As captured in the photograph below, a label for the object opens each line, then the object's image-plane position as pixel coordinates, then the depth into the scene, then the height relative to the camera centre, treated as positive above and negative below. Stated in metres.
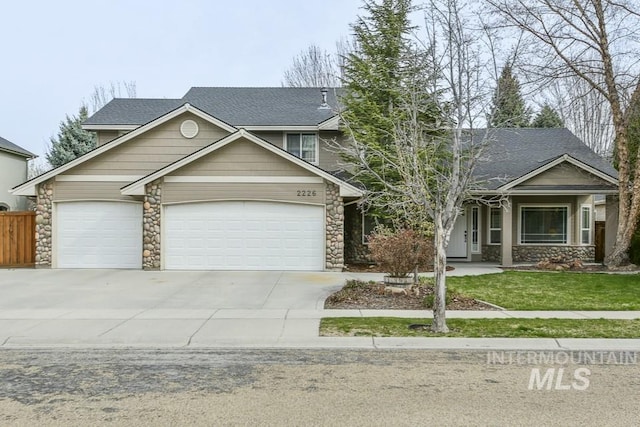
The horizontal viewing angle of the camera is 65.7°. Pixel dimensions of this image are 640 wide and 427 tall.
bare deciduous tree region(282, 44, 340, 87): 39.99 +11.83
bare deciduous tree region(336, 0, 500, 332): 8.26 +1.87
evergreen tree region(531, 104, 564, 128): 33.75 +6.63
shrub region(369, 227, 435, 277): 12.45 -0.97
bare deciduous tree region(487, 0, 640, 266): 17.81 +5.56
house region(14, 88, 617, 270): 16.55 +0.45
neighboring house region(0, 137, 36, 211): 24.91 +2.07
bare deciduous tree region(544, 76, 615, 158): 36.03 +6.73
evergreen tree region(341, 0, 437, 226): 17.66 +5.13
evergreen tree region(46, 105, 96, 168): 31.03 +4.37
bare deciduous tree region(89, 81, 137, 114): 45.06 +10.20
